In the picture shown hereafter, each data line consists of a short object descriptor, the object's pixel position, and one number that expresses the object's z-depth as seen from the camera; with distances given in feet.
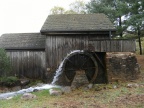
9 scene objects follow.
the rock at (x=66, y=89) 36.49
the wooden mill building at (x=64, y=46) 41.75
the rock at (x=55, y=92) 34.01
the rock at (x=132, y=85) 35.68
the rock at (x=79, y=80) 39.97
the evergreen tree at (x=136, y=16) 57.84
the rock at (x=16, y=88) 45.32
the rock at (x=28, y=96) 32.17
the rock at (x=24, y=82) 45.66
